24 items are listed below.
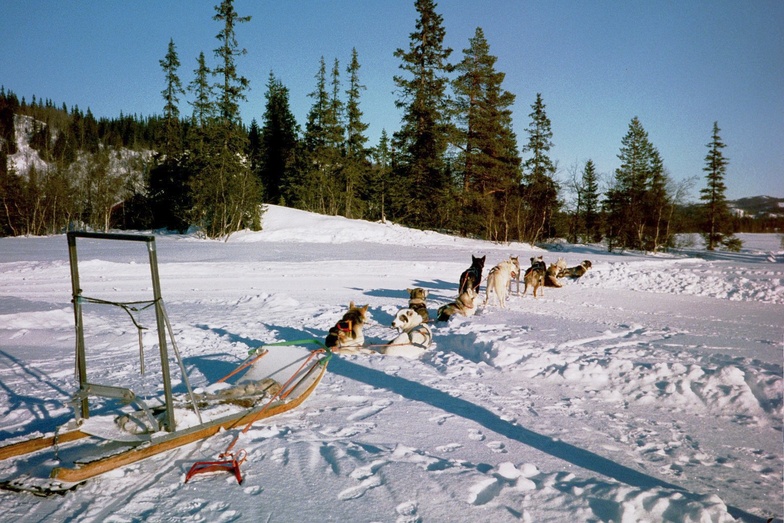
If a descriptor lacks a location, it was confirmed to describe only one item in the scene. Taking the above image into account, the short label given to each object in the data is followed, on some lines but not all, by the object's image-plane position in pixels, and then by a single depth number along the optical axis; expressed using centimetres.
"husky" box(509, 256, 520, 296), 1196
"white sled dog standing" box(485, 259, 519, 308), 996
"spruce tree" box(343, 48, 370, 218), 3809
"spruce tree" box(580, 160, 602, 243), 4350
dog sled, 308
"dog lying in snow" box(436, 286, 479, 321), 852
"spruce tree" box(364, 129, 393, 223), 3573
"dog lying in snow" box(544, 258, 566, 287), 1328
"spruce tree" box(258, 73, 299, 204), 4734
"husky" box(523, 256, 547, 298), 1168
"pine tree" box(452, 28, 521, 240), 3203
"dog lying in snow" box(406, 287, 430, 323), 837
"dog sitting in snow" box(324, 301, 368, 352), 660
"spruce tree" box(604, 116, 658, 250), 3166
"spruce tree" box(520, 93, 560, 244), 3039
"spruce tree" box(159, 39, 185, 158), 3666
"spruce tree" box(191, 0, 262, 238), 2598
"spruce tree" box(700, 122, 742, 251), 3488
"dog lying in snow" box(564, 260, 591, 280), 1492
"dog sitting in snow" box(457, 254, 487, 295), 897
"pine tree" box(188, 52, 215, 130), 2986
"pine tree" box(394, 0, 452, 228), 3366
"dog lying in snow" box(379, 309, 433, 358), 662
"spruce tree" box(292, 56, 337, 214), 3789
